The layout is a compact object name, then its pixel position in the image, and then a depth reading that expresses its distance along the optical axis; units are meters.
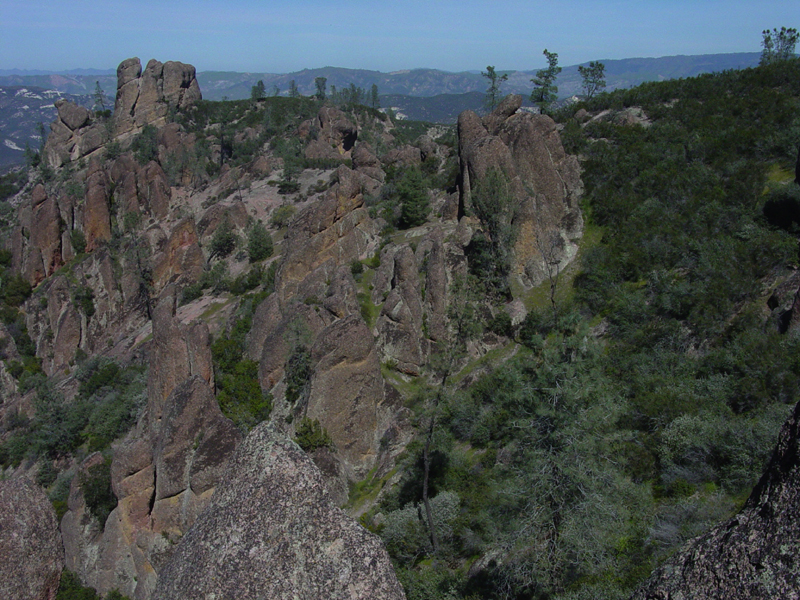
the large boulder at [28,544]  16.09
